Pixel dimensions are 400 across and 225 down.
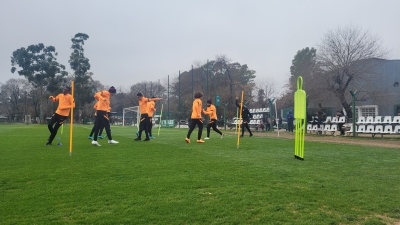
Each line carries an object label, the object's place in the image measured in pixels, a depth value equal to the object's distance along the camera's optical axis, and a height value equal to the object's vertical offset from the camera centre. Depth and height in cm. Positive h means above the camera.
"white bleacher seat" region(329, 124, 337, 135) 2101 -45
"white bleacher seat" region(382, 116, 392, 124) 1895 +10
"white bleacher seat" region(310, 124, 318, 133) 2230 -49
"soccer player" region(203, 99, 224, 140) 1442 +20
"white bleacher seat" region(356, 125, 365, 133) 1927 -44
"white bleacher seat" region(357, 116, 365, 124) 1990 +5
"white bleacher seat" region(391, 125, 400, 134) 1786 -41
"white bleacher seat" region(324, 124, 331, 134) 2131 -41
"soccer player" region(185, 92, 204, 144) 1277 +13
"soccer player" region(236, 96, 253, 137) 1625 +15
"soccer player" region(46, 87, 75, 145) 1115 +24
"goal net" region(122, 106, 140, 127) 4714 -22
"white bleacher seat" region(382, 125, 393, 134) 1825 -41
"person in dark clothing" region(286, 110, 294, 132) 2477 -1
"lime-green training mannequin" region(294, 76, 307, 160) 773 +11
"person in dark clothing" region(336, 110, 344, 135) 2082 -23
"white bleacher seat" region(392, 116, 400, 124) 1855 +10
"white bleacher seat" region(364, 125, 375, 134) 1890 -43
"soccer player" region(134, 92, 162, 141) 1358 +15
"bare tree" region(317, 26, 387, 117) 2828 +477
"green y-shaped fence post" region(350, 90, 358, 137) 1835 +23
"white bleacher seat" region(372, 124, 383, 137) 1860 -42
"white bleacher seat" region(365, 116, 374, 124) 1943 +6
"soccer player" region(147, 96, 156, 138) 1459 +38
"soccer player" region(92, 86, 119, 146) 1144 +17
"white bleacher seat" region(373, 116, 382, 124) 1913 +7
